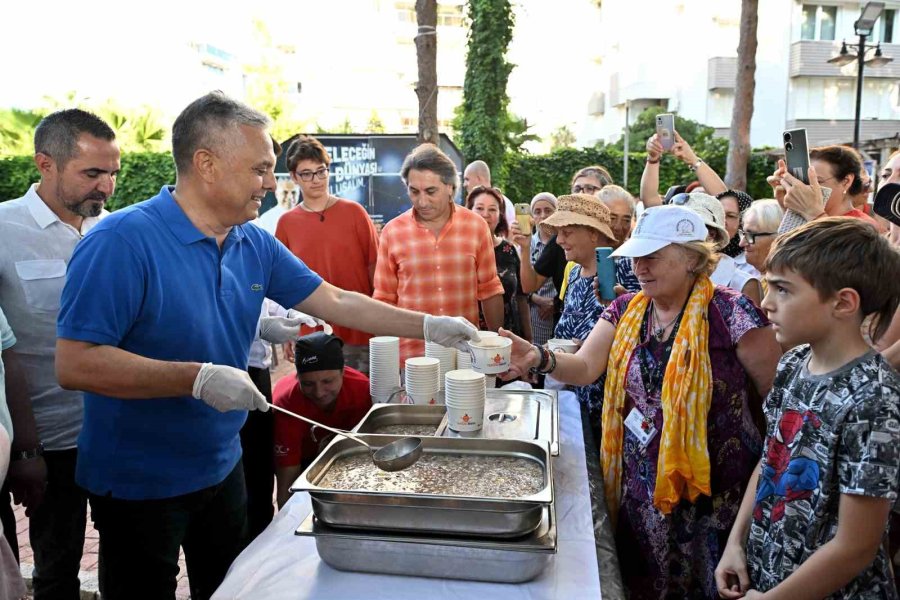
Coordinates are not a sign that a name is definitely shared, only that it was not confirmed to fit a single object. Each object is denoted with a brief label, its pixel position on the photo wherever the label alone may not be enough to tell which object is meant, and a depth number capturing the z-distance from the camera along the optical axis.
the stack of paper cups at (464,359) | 2.53
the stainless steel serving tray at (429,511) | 1.32
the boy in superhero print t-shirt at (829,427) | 1.35
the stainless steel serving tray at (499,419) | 2.06
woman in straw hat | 2.99
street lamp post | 9.18
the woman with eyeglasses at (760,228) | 3.09
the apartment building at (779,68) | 24.08
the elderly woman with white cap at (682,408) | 1.99
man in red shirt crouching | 2.62
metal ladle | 1.61
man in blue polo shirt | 1.62
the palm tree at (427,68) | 7.02
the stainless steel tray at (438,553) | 1.32
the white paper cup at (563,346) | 2.54
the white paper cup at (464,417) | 1.99
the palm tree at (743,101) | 10.74
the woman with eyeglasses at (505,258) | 4.40
